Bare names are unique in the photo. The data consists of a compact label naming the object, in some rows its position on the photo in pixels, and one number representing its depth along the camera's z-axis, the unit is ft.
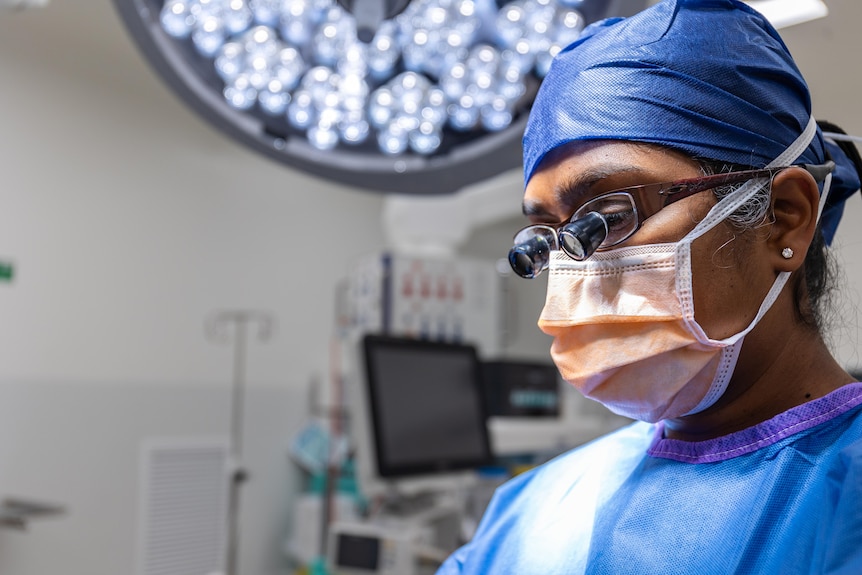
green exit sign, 11.17
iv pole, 13.29
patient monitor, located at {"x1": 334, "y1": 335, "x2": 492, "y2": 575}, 6.61
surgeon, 2.39
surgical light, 3.33
